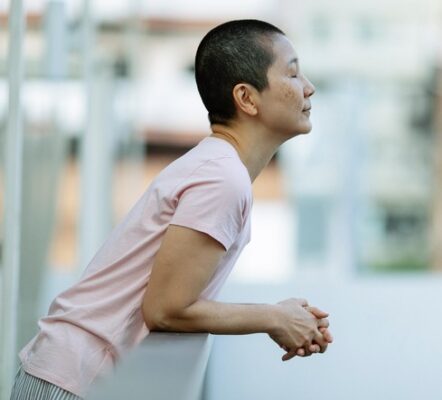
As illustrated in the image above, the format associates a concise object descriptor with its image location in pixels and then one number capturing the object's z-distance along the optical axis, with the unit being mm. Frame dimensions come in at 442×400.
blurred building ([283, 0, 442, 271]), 21232
